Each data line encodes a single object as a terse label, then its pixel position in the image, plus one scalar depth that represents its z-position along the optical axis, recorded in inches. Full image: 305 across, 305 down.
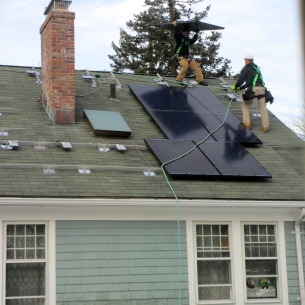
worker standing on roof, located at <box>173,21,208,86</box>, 609.9
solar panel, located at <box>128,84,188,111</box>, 520.4
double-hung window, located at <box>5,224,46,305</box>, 353.1
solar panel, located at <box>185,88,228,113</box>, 529.7
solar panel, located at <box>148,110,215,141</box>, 468.3
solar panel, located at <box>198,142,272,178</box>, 426.3
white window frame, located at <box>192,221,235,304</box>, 387.2
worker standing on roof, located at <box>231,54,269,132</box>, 514.0
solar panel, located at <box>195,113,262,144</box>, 479.5
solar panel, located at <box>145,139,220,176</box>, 412.8
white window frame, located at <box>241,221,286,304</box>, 398.9
